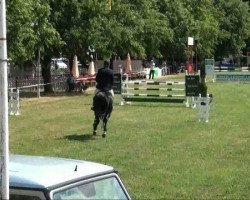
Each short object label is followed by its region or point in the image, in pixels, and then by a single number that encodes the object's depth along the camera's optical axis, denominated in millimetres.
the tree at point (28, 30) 26719
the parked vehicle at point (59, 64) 46084
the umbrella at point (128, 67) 49194
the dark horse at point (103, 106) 16266
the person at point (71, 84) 36394
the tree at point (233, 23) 79625
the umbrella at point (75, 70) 36844
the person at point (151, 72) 54062
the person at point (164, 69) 63931
